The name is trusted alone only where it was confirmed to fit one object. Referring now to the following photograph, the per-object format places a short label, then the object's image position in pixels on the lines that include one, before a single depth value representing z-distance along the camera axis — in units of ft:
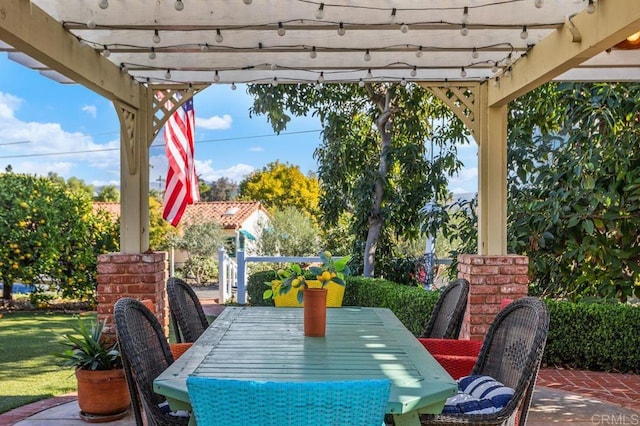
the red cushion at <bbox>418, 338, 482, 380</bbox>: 10.41
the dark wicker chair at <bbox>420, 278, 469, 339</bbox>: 11.08
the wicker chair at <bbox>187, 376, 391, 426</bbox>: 4.96
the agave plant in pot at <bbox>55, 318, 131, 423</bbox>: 11.73
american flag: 18.60
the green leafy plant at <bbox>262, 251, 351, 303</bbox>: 9.23
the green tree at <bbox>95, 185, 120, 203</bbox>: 92.12
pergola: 10.33
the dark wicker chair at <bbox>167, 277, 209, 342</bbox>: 10.69
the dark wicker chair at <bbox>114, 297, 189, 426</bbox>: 7.26
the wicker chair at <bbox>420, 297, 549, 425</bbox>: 7.38
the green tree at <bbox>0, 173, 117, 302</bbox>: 28.22
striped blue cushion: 7.77
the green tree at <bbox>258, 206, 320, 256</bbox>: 40.57
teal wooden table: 6.60
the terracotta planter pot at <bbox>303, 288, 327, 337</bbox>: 9.19
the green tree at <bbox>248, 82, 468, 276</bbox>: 25.82
